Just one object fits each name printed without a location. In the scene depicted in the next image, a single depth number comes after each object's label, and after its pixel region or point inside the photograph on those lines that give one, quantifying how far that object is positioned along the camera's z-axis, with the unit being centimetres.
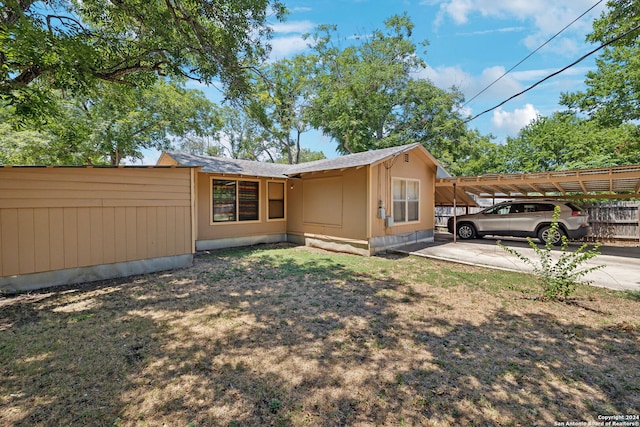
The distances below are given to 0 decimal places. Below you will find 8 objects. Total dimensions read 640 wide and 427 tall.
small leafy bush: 439
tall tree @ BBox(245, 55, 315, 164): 2238
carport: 704
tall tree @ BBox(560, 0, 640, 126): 1025
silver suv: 906
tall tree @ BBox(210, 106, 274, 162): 2770
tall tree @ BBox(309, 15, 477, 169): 1930
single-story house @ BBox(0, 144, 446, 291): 512
